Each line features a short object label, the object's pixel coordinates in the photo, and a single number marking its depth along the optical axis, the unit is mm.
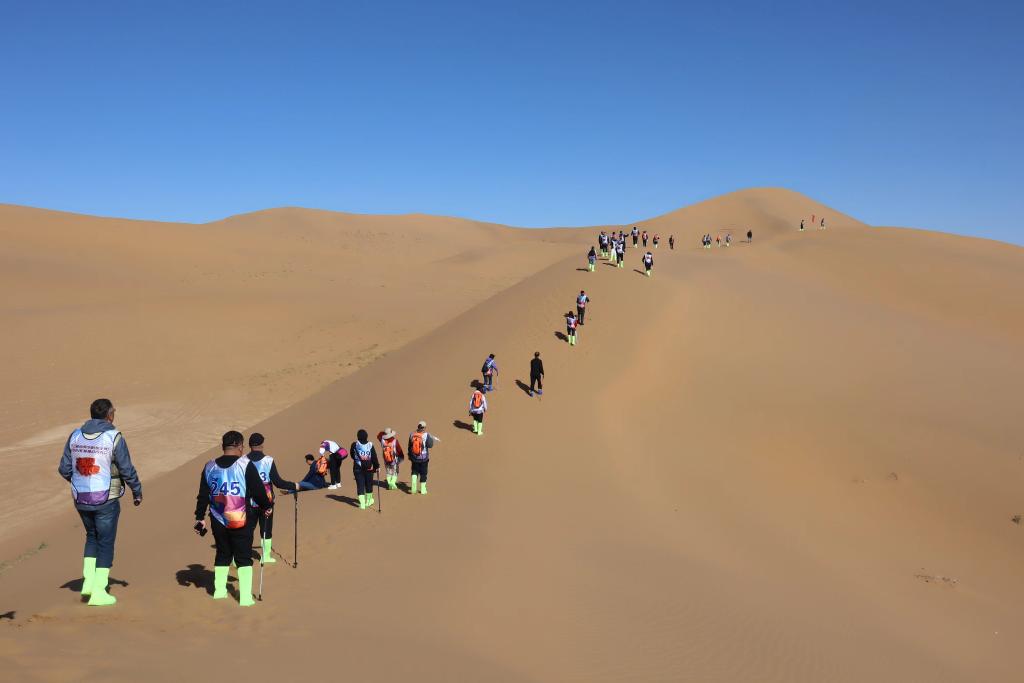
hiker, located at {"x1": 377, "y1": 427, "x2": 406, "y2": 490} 13461
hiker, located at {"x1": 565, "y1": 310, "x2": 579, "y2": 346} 22386
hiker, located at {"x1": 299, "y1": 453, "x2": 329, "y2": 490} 14805
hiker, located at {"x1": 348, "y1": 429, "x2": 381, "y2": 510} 12758
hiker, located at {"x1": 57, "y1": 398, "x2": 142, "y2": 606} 6965
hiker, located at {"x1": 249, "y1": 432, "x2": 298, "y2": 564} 8151
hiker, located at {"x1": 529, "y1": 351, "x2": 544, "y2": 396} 19094
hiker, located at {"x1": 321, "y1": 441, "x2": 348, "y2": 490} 14836
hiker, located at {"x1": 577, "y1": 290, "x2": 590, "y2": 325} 23438
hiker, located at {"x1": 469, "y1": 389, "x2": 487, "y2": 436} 16886
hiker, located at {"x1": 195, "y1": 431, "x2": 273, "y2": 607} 7219
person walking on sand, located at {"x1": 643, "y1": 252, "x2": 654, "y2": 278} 29280
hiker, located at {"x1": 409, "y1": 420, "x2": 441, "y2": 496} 13484
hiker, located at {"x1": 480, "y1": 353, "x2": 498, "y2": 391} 19625
